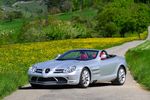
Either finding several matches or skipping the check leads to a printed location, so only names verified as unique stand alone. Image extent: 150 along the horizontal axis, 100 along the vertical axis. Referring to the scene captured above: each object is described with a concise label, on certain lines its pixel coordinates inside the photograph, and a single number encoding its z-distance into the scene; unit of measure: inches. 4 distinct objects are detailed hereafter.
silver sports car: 689.6
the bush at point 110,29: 4011.3
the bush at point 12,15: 5748.5
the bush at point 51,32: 3624.5
